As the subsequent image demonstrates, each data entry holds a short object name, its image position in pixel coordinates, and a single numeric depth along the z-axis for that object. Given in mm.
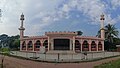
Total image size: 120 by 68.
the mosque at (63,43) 19522
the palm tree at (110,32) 24193
